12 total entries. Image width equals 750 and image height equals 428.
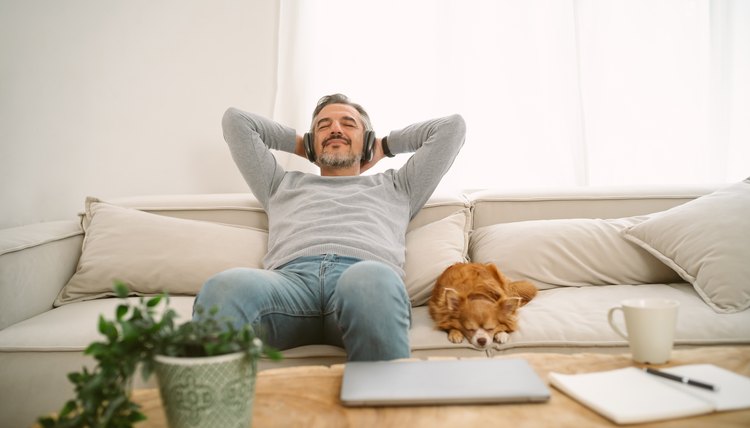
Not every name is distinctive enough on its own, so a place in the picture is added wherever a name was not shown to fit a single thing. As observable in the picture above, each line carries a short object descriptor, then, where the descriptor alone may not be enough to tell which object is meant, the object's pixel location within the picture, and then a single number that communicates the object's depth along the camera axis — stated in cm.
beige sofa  143
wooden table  73
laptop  79
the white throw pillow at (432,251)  183
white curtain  265
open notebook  73
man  126
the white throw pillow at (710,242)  156
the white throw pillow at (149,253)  182
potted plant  63
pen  79
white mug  91
